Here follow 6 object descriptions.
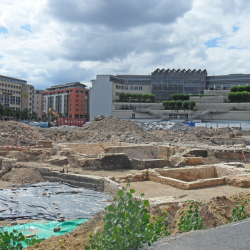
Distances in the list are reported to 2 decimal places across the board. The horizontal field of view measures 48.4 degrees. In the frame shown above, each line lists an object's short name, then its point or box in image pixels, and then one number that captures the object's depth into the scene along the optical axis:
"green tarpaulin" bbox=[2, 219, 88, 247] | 7.24
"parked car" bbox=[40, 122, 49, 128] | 48.37
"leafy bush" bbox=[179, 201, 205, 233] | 4.75
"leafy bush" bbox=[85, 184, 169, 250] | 3.49
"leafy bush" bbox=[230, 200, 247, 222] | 5.36
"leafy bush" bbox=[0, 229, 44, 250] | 3.69
